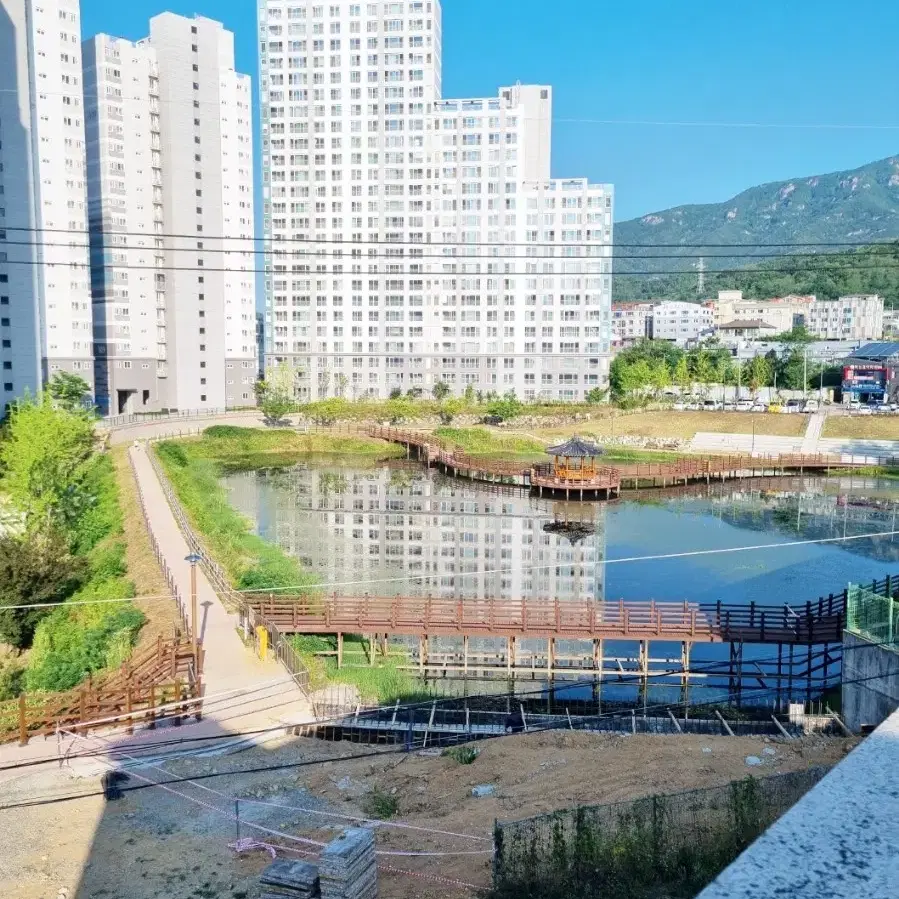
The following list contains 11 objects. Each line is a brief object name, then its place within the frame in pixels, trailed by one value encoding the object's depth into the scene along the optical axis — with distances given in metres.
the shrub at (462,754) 15.65
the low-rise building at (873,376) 89.50
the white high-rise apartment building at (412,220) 81.88
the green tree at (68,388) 61.00
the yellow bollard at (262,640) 19.62
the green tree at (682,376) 86.94
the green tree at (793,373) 94.50
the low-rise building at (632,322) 169.38
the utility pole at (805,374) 88.38
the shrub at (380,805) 13.27
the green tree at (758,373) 88.38
